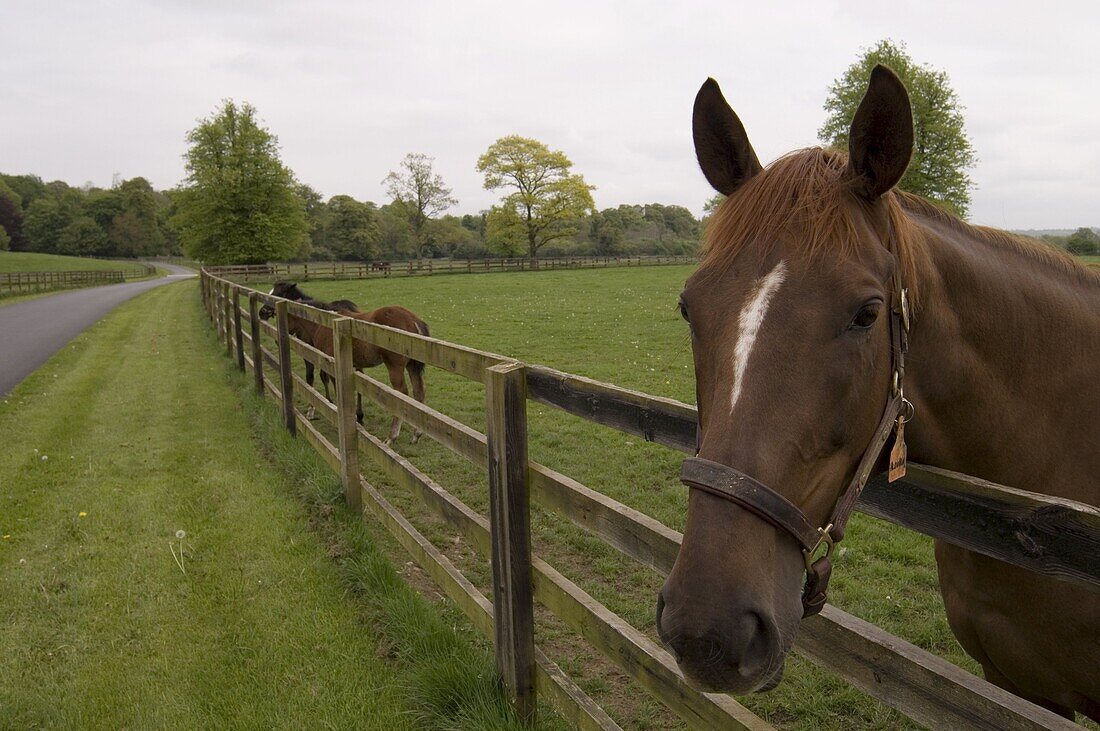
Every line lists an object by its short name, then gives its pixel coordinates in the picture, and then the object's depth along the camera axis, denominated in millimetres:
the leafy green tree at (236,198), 47906
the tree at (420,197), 66688
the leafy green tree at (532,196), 59875
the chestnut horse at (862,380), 1337
